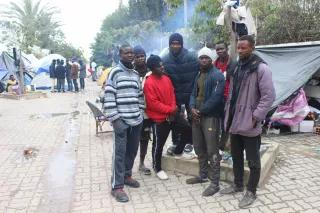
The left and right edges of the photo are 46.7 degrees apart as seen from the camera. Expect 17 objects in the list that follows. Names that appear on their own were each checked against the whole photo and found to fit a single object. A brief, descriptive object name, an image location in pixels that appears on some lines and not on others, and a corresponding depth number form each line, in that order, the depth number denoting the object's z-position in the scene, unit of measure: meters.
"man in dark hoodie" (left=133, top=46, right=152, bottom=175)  4.90
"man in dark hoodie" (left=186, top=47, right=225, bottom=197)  4.34
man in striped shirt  4.30
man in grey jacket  3.78
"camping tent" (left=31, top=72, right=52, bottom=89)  23.08
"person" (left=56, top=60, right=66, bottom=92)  20.02
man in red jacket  4.60
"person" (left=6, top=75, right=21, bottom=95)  18.71
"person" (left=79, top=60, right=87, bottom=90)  21.12
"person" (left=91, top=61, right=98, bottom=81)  31.64
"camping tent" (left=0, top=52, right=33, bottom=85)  21.55
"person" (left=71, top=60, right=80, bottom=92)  19.88
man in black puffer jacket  4.72
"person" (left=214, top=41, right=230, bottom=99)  5.29
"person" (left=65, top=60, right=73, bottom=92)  20.53
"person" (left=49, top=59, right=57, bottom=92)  20.55
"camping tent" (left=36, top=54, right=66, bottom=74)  24.34
